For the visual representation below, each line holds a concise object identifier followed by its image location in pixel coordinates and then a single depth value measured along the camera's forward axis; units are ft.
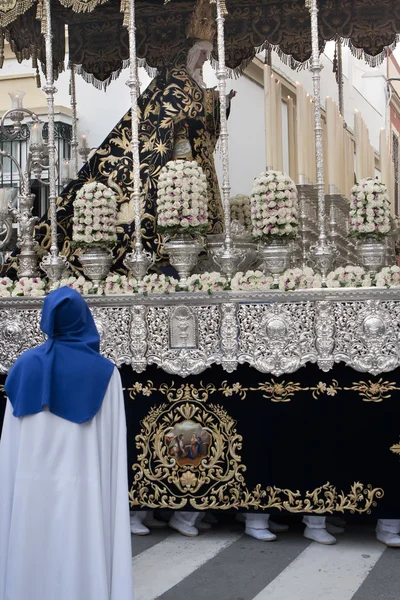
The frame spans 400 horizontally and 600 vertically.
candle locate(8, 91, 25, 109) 44.99
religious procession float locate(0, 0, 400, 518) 34.60
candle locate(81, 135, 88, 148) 59.53
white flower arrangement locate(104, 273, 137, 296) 36.88
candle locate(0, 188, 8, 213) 44.21
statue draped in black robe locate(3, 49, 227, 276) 41.58
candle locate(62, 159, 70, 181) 56.42
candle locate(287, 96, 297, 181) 45.43
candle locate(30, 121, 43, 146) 44.03
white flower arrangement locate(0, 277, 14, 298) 38.52
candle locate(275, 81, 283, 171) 38.65
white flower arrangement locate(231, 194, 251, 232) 47.62
